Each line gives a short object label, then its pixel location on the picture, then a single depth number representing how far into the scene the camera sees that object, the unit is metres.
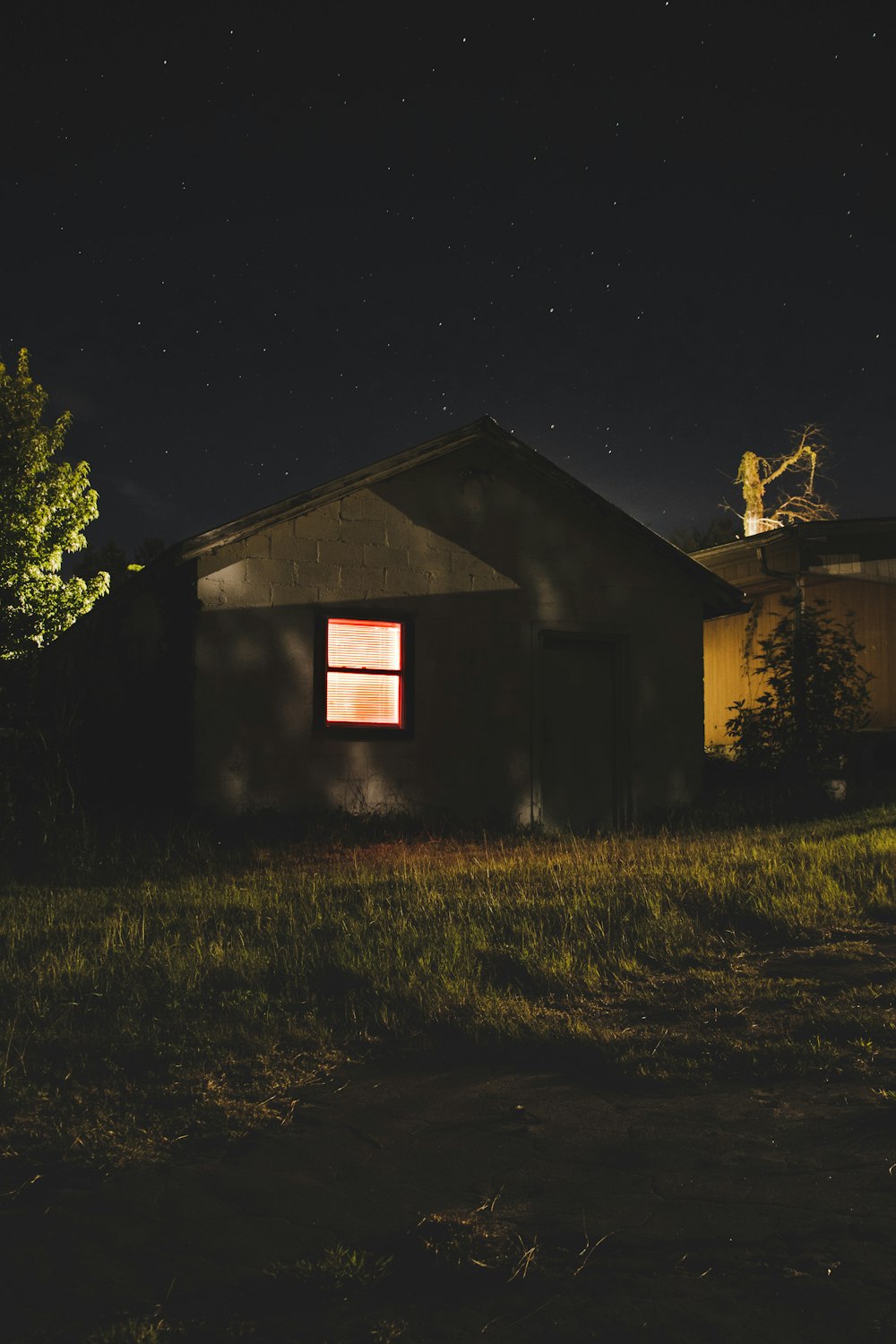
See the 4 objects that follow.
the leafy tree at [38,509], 25.41
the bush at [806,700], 16.61
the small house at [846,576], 17.55
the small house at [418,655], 13.50
